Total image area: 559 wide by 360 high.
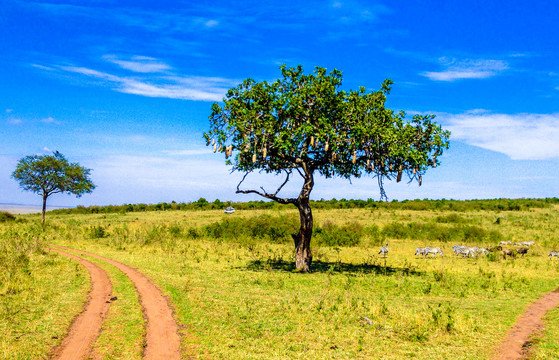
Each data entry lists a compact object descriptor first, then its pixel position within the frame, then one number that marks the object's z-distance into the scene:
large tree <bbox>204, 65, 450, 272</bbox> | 18.56
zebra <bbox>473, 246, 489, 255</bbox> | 30.94
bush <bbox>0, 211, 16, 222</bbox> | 53.06
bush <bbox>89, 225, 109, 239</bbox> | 38.41
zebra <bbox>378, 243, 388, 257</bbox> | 30.62
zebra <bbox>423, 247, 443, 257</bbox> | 29.88
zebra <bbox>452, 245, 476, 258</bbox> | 30.52
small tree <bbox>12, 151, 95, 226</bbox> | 54.12
